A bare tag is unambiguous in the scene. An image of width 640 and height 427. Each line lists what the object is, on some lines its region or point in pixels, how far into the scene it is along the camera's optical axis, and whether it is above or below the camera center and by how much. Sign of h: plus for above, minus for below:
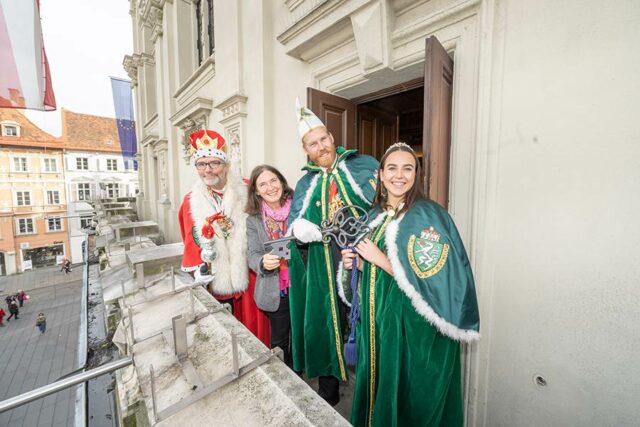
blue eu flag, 13.57 +4.46
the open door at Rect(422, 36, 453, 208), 1.82 +0.56
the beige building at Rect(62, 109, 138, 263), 23.73 +3.43
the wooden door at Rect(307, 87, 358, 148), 2.86 +0.98
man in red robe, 2.46 -0.34
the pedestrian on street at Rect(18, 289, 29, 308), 15.13 -6.01
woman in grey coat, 2.14 -0.36
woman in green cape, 1.41 -0.65
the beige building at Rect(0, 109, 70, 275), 20.78 +0.08
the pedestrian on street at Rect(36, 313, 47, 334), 12.02 -5.97
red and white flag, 3.35 +1.94
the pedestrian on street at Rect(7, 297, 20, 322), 13.39 -5.91
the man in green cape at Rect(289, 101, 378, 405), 2.06 -0.44
